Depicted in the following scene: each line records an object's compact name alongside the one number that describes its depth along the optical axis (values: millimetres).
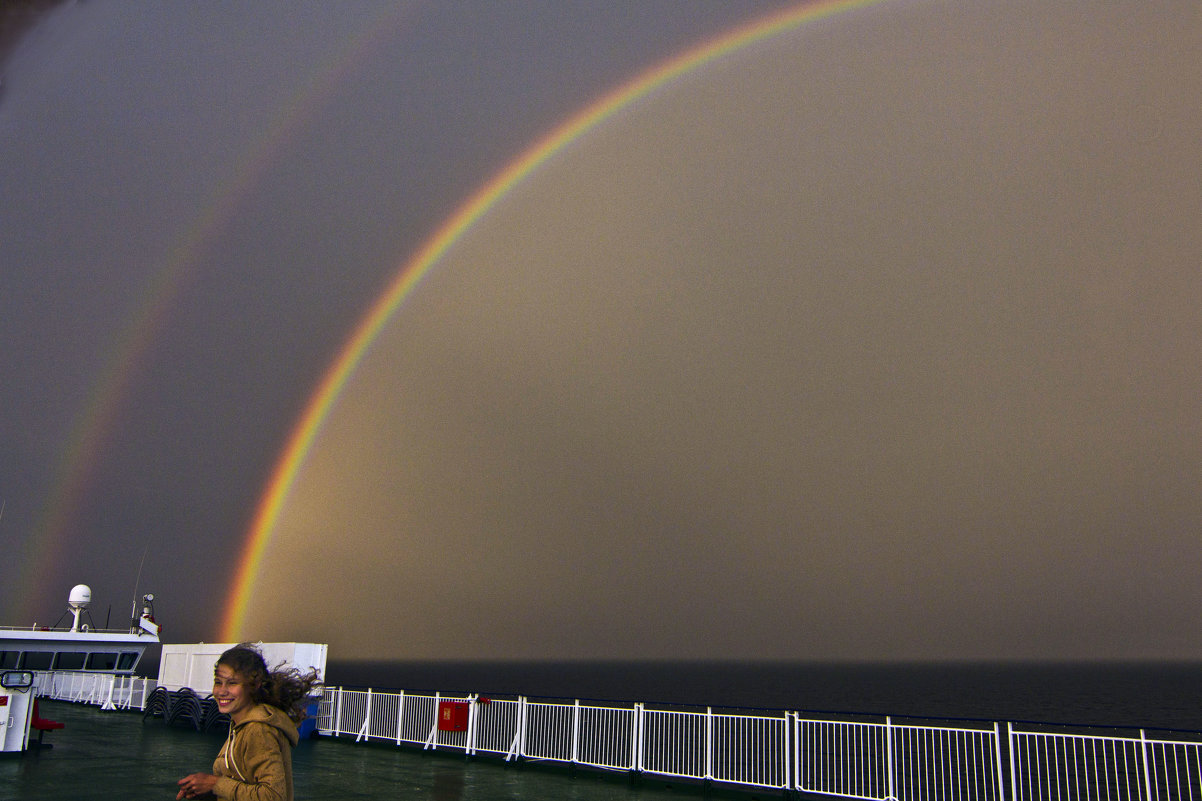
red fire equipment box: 16141
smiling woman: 3256
